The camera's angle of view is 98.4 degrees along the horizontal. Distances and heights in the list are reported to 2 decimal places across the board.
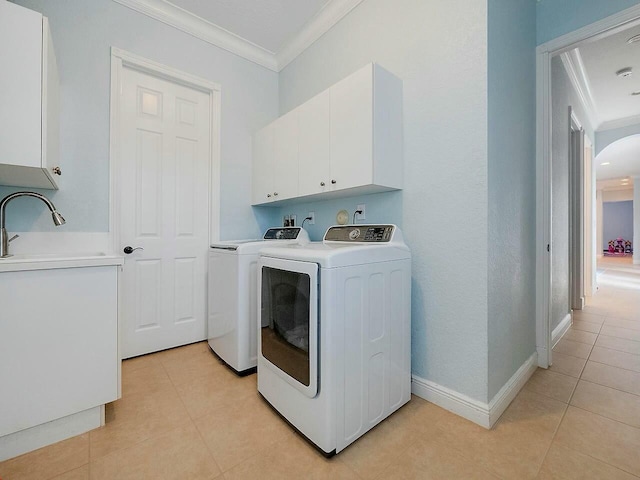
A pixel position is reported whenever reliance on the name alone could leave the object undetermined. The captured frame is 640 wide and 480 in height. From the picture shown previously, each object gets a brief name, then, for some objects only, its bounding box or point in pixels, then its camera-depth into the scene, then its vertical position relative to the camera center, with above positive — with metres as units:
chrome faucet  1.49 +0.12
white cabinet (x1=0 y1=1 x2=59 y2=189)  1.31 +0.74
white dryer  1.22 -0.47
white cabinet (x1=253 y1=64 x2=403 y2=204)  1.70 +0.71
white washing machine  1.92 -0.46
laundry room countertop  1.21 -0.10
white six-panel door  2.24 +0.28
